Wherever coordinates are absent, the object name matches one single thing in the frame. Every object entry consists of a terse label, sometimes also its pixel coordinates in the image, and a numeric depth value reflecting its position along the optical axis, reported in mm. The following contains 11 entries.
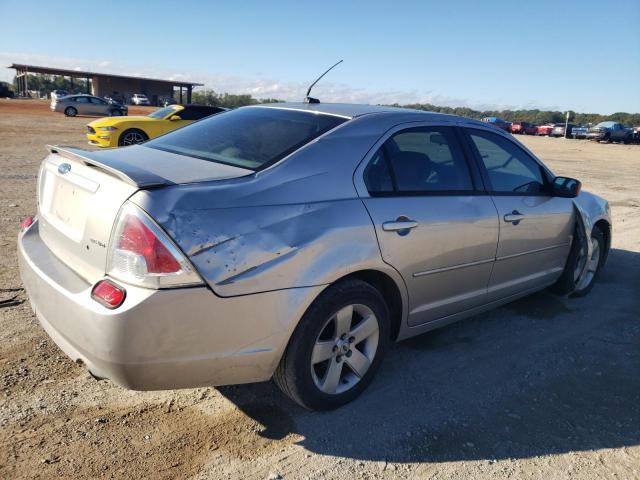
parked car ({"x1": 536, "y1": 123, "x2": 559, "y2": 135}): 55606
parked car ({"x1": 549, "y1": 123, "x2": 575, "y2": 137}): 53050
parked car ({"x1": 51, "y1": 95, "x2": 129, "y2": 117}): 37062
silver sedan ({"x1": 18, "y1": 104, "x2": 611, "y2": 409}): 2346
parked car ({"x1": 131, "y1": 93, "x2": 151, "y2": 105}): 63303
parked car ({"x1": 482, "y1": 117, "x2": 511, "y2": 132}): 54012
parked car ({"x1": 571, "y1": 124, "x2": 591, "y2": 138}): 50219
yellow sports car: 13766
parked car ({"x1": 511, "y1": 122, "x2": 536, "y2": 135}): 57800
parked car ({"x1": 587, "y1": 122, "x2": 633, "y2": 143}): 43719
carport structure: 67062
